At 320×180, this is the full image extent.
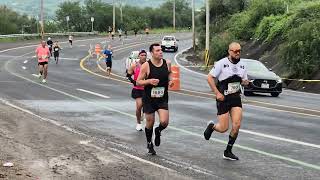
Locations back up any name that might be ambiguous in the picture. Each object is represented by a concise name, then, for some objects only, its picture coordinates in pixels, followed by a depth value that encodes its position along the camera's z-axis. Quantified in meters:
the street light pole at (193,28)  62.88
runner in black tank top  9.49
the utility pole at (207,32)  44.47
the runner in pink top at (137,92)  12.36
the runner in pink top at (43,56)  26.06
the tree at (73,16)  124.31
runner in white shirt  9.20
